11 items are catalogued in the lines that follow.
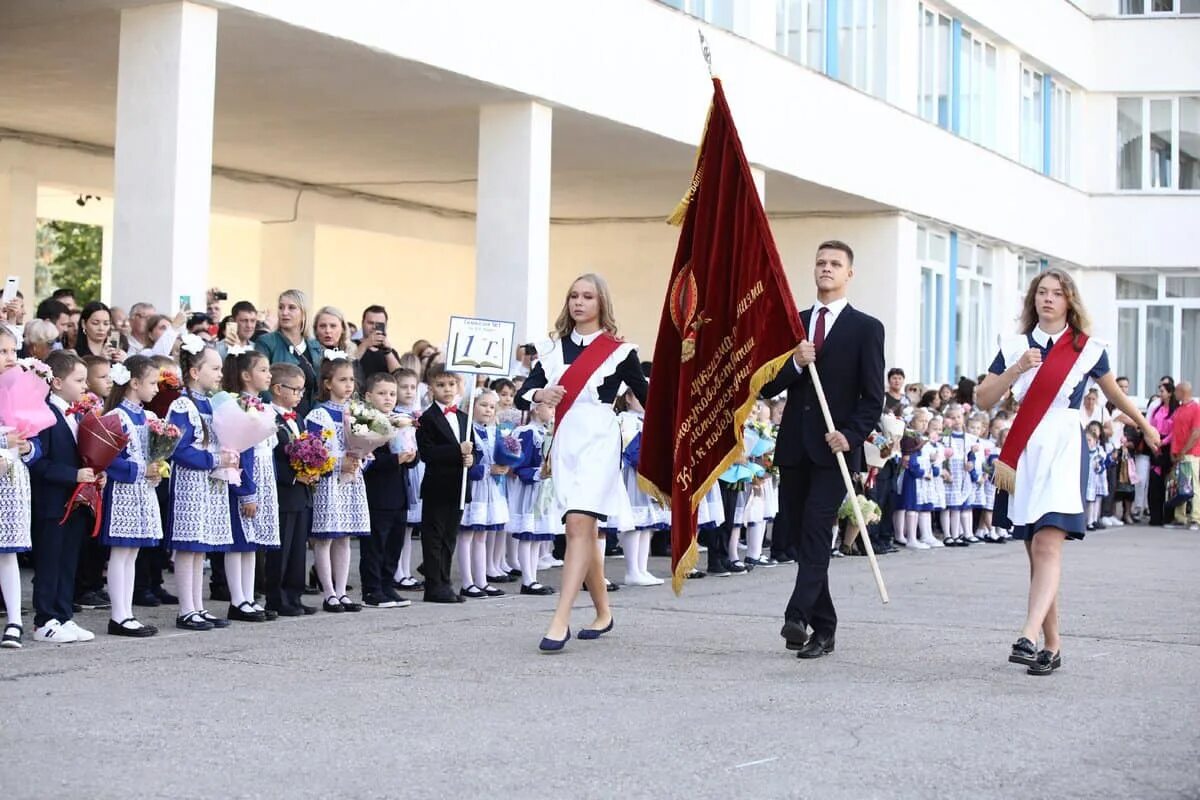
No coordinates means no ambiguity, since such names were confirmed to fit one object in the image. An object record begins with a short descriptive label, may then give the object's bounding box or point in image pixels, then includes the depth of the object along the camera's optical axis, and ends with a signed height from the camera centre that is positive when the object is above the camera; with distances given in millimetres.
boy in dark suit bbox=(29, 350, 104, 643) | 9430 -396
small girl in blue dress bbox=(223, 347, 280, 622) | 10422 -324
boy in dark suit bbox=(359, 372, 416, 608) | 11617 -351
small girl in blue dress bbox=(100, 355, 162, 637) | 9727 -329
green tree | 59781 +6315
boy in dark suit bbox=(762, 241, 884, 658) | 8914 +183
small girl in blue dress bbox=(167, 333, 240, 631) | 10039 -256
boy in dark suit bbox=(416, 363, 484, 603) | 11938 -289
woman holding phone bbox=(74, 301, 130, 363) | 12242 +772
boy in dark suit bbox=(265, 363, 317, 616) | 10797 -387
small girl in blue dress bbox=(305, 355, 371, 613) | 11227 -304
